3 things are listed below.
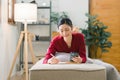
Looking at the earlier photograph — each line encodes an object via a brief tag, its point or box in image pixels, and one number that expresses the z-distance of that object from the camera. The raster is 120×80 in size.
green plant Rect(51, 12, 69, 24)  5.21
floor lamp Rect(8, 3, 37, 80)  3.78
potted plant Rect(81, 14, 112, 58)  5.19
